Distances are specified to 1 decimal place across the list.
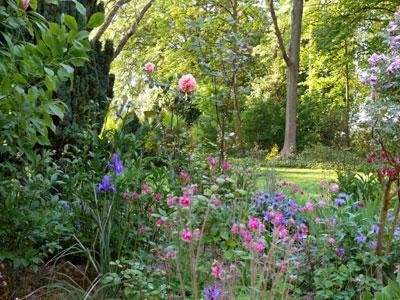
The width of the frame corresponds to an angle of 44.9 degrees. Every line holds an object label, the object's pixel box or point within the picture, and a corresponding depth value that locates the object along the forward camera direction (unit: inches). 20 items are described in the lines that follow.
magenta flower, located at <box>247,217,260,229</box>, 64.9
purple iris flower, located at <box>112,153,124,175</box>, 100.4
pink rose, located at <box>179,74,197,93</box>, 162.2
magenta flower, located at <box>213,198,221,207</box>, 77.1
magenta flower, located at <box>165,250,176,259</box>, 74.0
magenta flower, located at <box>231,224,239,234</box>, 67.1
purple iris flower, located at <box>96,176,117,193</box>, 98.3
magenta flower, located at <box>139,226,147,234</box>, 99.2
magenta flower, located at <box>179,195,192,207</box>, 64.9
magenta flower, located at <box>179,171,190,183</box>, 112.7
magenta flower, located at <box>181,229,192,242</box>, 61.6
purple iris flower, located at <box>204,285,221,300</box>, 68.4
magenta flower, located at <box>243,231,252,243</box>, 66.9
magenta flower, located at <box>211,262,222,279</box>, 61.4
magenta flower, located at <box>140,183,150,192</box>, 104.7
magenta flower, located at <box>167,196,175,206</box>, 71.7
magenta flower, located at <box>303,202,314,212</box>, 105.4
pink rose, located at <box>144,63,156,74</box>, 171.9
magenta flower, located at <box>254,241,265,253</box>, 64.5
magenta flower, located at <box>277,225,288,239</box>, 68.0
